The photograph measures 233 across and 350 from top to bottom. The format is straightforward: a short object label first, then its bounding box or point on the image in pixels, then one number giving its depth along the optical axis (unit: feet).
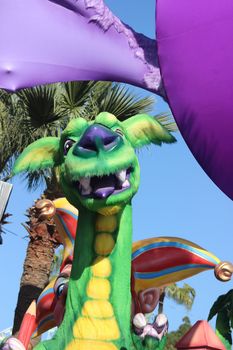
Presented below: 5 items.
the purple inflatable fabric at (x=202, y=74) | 15.16
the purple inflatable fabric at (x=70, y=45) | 18.33
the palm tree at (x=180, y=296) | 87.88
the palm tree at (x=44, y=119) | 31.24
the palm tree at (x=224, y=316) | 20.40
